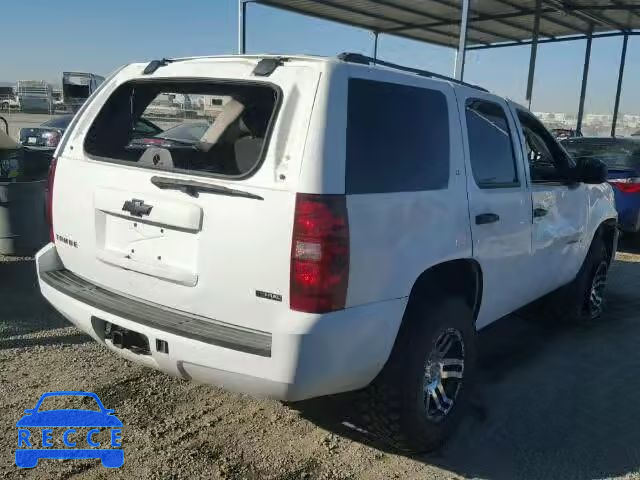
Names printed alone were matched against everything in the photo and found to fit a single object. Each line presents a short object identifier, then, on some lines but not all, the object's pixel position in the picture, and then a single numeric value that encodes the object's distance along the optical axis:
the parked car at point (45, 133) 14.58
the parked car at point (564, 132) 22.94
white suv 2.47
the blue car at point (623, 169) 8.58
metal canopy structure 14.66
